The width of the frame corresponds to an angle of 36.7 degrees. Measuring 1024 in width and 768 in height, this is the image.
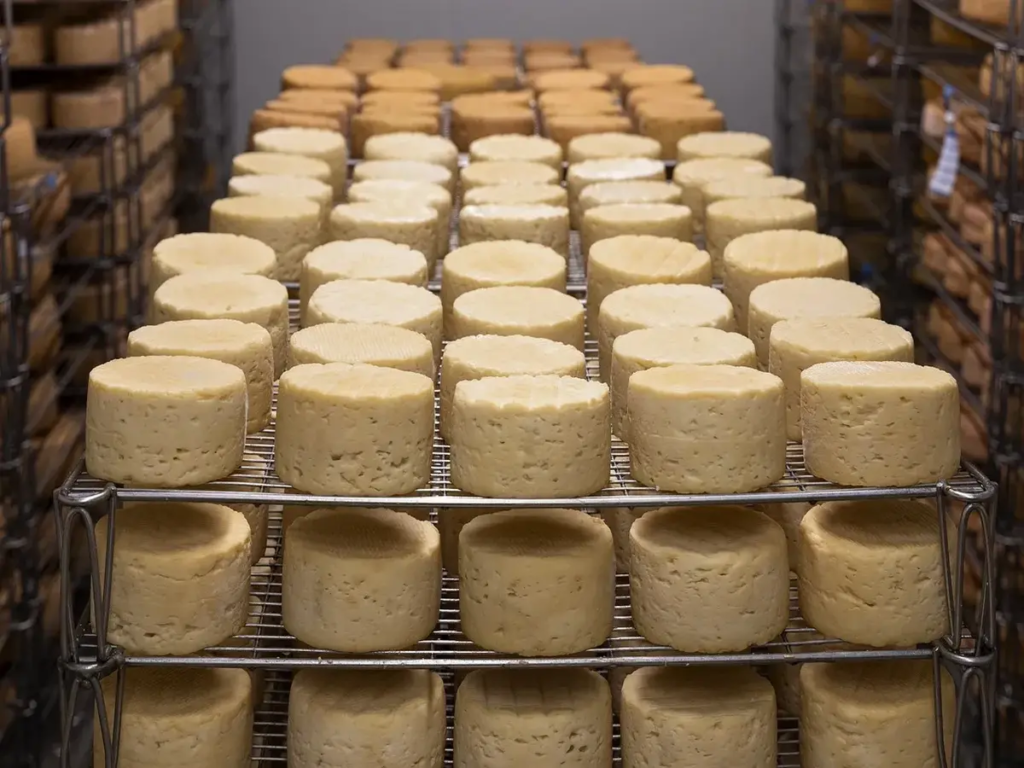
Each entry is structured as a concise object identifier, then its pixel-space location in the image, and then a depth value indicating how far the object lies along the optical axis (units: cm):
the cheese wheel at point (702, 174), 353
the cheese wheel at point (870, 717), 215
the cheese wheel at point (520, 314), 256
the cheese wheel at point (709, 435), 202
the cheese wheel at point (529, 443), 200
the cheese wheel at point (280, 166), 358
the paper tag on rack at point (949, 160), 414
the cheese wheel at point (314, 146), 379
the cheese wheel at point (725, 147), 382
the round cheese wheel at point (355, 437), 200
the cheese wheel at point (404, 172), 362
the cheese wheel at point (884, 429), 204
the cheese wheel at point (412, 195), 336
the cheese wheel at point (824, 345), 230
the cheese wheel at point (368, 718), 210
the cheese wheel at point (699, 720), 212
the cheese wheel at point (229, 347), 228
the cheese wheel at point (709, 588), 208
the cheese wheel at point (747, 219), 315
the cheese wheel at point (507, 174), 362
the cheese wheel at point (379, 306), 256
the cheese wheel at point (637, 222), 318
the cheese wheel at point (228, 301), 252
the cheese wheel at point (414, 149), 386
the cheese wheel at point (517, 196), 338
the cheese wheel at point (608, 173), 362
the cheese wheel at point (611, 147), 387
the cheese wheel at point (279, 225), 311
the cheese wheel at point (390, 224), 315
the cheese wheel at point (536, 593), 208
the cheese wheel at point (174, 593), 207
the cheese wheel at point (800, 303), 256
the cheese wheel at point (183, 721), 212
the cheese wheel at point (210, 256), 281
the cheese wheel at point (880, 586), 211
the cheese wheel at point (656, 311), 257
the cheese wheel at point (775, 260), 284
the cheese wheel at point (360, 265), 283
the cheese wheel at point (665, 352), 230
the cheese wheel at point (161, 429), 201
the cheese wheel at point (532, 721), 212
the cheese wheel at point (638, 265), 287
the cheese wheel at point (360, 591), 208
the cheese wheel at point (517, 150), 387
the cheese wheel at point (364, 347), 231
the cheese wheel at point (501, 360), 228
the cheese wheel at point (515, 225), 321
